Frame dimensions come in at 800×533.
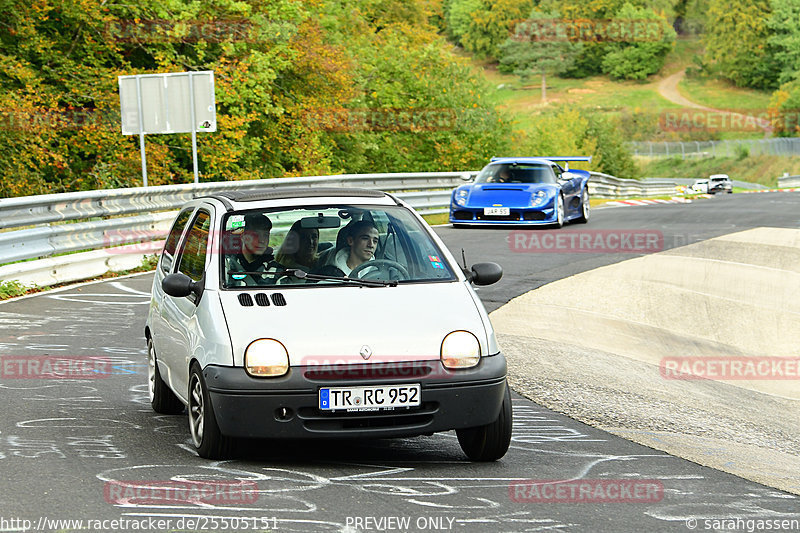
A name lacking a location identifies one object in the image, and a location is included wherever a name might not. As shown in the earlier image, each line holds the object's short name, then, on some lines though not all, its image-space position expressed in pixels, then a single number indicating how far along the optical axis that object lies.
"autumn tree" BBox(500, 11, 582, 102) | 169.25
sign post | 20.78
